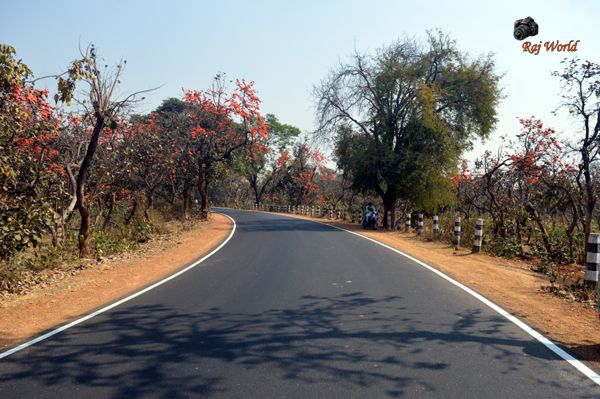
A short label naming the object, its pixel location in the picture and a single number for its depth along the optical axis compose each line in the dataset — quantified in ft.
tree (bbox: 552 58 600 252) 48.08
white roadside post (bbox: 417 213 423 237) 74.64
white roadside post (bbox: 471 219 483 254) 52.75
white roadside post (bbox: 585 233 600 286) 31.48
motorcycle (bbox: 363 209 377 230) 92.27
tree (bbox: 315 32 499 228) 91.09
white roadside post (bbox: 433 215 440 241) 68.14
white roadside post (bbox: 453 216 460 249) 57.72
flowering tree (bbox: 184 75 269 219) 104.68
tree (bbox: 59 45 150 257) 42.82
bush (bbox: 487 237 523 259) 52.68
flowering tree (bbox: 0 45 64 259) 31.53
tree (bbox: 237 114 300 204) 189.57
